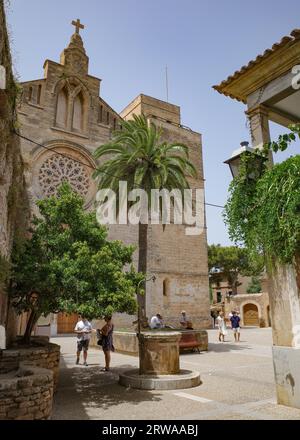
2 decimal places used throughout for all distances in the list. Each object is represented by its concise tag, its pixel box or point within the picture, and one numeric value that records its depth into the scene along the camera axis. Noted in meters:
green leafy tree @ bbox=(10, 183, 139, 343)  7.09
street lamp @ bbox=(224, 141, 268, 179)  6.51
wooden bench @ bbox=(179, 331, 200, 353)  13.35
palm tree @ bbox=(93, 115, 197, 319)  14.38
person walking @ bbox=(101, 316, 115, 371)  9.95
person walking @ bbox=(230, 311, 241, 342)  17.81
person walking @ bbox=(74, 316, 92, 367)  10.96
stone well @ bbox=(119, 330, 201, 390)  7.88
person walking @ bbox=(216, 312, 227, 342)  17.80
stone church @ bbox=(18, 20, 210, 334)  21.38
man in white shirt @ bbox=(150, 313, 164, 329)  13.75
